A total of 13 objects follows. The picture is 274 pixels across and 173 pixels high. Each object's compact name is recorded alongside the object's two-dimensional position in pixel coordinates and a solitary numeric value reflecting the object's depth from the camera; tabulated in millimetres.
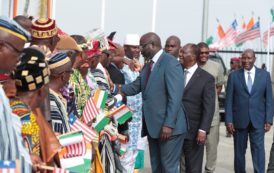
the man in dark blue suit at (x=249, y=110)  9258
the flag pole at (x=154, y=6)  14373
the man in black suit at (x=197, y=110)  7945
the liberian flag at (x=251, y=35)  27766
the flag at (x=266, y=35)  27592
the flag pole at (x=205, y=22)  13125
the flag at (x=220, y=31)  32750
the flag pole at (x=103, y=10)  14758
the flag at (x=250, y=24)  29831
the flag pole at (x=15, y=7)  8422
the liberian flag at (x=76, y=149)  4458
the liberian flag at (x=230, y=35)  30497
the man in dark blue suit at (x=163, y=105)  7238
